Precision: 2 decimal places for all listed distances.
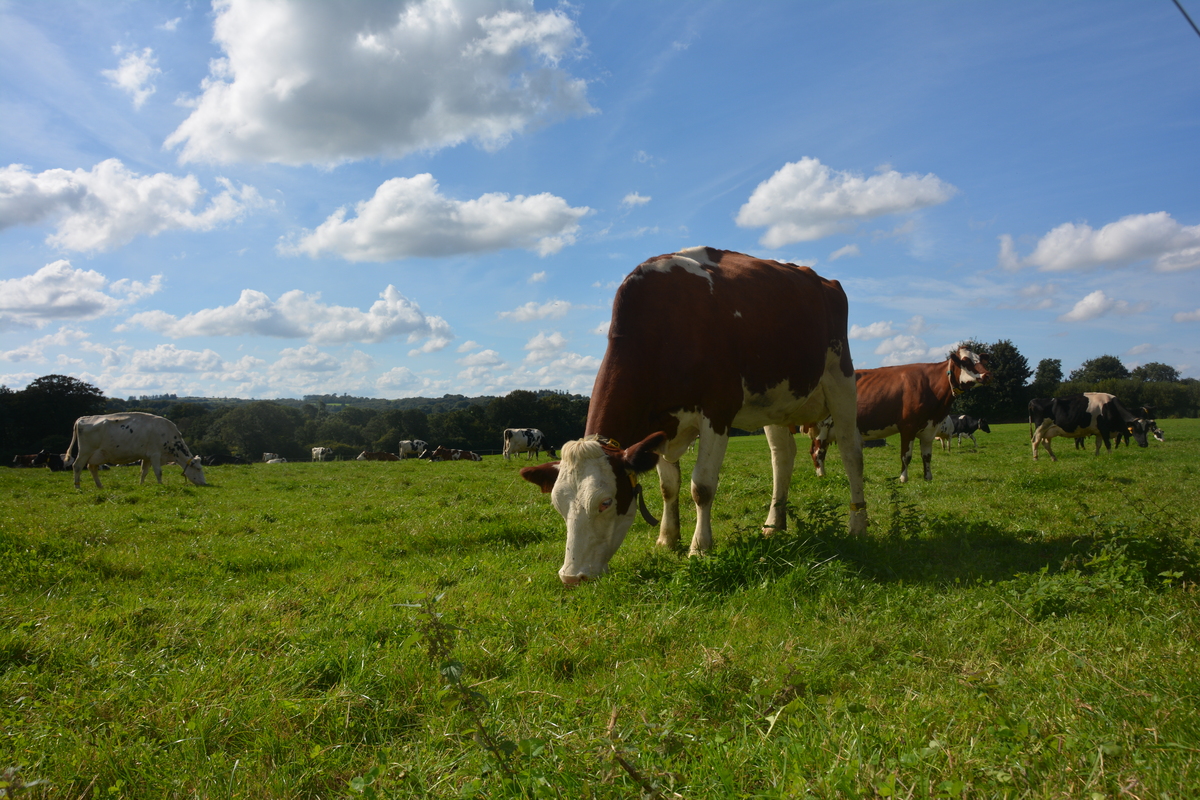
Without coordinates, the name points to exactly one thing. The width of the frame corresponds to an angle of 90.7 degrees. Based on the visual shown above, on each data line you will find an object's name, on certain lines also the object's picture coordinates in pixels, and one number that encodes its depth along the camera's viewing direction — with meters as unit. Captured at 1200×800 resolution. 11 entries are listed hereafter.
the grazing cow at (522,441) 34.04
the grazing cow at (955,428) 27.77
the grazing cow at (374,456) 44.34
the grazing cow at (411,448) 49.38
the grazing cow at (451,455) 38.81
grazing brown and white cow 4.95
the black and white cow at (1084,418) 21.03
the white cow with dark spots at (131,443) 18.16
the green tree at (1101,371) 96.49
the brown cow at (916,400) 14.62
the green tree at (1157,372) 116.81
